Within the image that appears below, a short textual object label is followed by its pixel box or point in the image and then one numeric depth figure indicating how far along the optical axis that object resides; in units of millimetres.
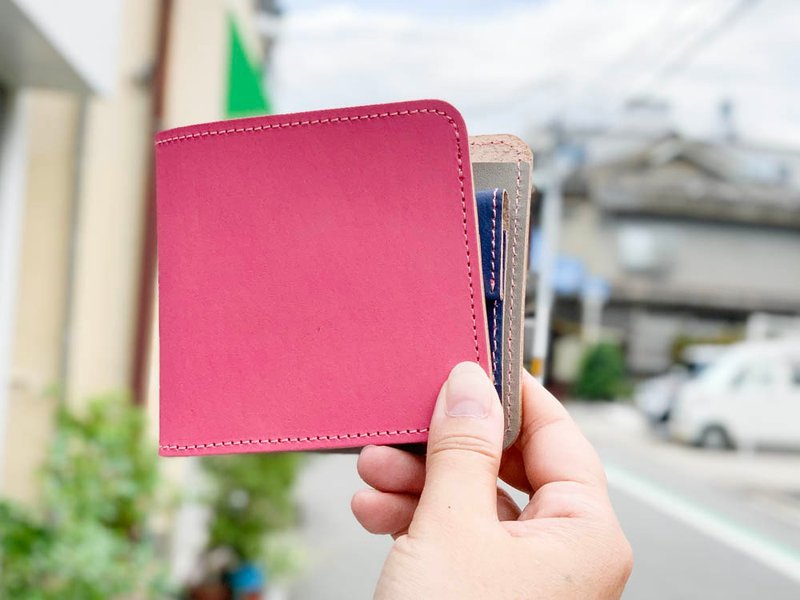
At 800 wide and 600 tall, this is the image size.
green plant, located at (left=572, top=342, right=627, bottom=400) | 10173
